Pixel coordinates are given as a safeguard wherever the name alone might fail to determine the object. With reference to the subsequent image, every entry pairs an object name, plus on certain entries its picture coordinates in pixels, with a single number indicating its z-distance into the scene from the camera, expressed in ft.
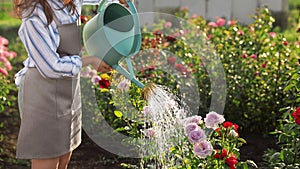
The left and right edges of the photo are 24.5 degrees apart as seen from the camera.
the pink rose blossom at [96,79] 13.62
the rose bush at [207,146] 9.36
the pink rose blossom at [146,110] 10.04
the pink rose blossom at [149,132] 10.21
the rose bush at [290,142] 11.05
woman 8.79
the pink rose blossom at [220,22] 17.10
